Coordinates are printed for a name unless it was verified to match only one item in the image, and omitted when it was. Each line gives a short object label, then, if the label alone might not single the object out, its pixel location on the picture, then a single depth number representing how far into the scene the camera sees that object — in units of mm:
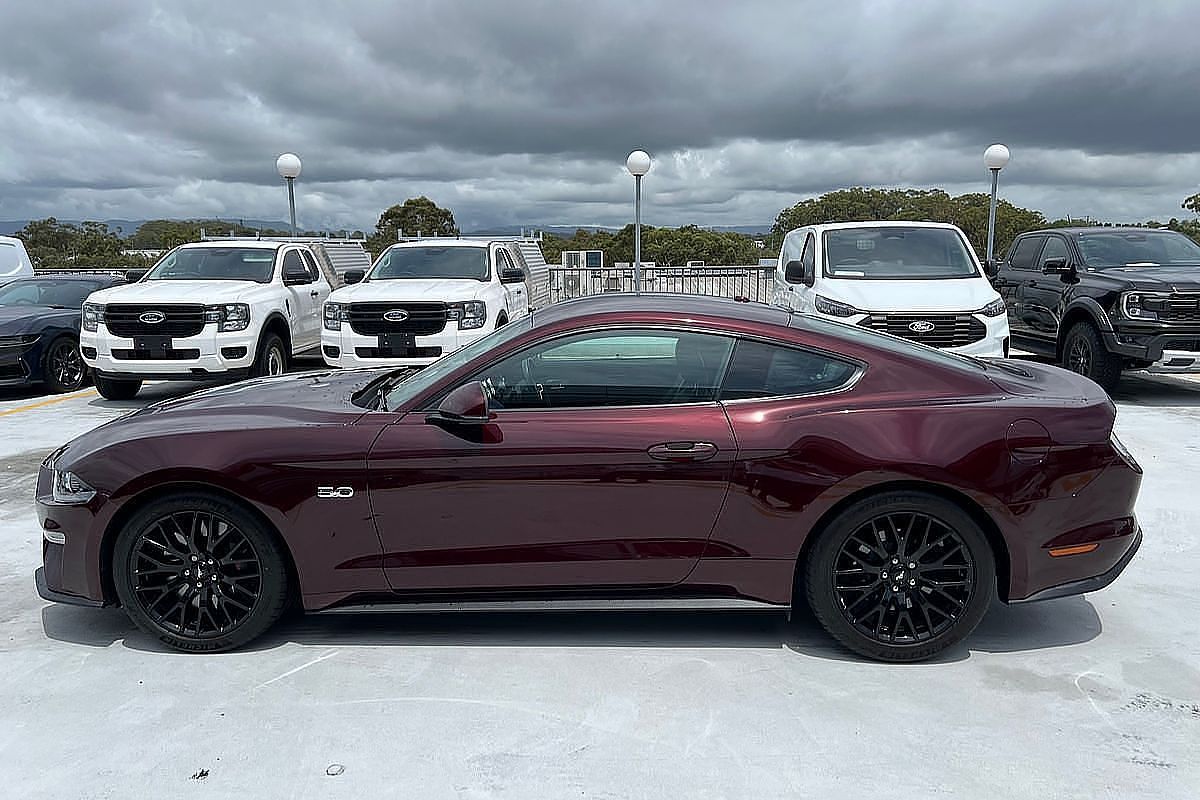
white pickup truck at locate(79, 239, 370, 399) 9203
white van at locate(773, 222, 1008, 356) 8477
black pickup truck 8727
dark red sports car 3455
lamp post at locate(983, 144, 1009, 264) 16438
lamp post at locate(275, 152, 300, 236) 17578
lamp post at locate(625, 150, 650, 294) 17219
